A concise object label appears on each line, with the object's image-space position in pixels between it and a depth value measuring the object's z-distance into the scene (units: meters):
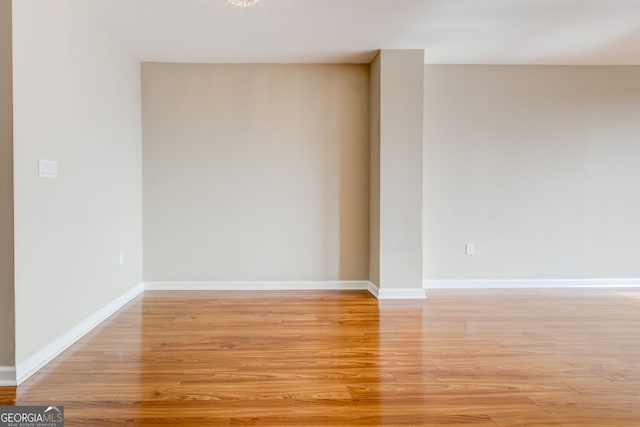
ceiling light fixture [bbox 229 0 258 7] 2.67
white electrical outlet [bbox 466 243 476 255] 4.25
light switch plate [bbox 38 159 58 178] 2.27
